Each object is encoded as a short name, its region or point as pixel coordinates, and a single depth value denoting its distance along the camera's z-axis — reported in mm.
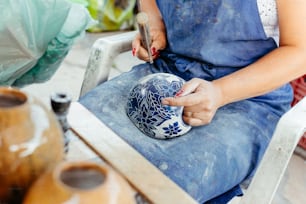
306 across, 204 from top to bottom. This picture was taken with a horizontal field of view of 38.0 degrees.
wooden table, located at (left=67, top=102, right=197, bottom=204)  656
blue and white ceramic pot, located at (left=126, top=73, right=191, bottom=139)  949
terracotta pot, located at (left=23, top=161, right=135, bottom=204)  438
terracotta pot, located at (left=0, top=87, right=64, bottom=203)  482
